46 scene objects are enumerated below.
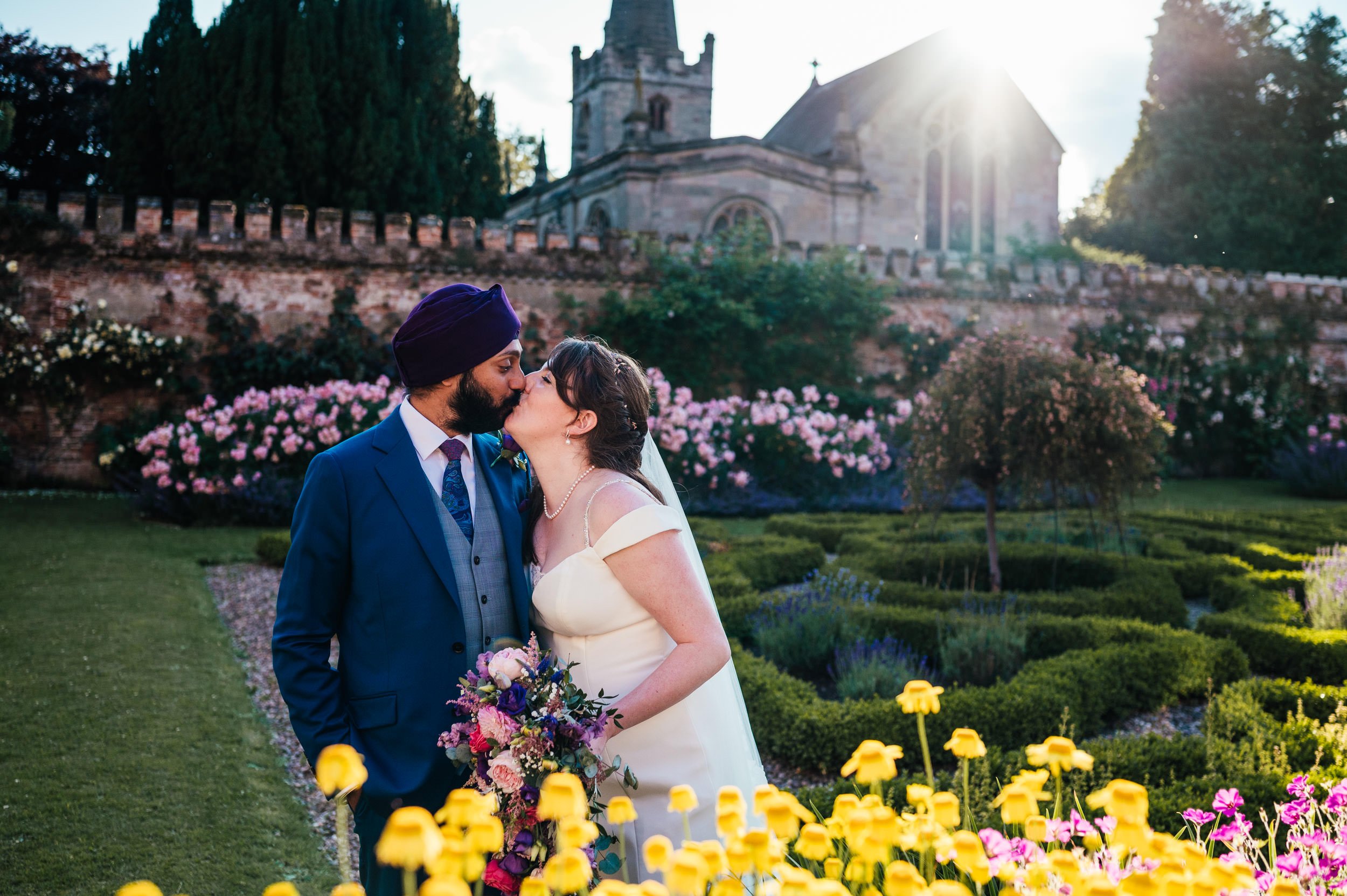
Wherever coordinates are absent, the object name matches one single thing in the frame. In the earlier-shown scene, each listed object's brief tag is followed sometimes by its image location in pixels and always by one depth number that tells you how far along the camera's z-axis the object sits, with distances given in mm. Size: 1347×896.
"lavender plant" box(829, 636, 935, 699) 5289
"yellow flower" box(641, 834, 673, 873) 1207
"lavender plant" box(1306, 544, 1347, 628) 6500
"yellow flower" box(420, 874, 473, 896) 1020
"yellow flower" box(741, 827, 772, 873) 1213
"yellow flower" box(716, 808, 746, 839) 1312
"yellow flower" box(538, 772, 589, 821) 1186
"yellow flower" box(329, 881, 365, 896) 1035
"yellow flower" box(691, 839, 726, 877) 1309
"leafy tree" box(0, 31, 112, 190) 18031
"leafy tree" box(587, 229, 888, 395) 15766
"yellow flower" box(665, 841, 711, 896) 1122
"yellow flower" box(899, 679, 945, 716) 1791
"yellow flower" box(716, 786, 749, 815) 1377
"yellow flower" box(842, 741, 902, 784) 1466
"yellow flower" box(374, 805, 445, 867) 1017
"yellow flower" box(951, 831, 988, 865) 1326
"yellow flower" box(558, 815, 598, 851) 1159
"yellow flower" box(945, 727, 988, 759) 1676
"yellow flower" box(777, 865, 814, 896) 1154
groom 2318
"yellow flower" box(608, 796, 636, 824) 1382
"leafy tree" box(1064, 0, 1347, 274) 28562
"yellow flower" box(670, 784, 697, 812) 1375
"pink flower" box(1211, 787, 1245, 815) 2296
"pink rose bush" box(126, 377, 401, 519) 11000
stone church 22094
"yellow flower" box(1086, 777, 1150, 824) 1193
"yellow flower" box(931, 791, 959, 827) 1349
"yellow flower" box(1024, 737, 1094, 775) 1523
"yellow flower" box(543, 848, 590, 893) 1097
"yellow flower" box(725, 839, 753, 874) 1212
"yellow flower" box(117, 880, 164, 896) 901
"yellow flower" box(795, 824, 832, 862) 1295
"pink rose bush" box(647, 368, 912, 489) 12750
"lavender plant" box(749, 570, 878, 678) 6020
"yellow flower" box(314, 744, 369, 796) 1163
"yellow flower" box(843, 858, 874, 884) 1348
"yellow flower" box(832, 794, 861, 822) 1443
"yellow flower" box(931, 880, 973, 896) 1120
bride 2301
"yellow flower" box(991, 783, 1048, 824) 1385
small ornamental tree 7133
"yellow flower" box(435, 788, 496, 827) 1178
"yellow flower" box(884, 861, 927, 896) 1162
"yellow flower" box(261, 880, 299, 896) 935
